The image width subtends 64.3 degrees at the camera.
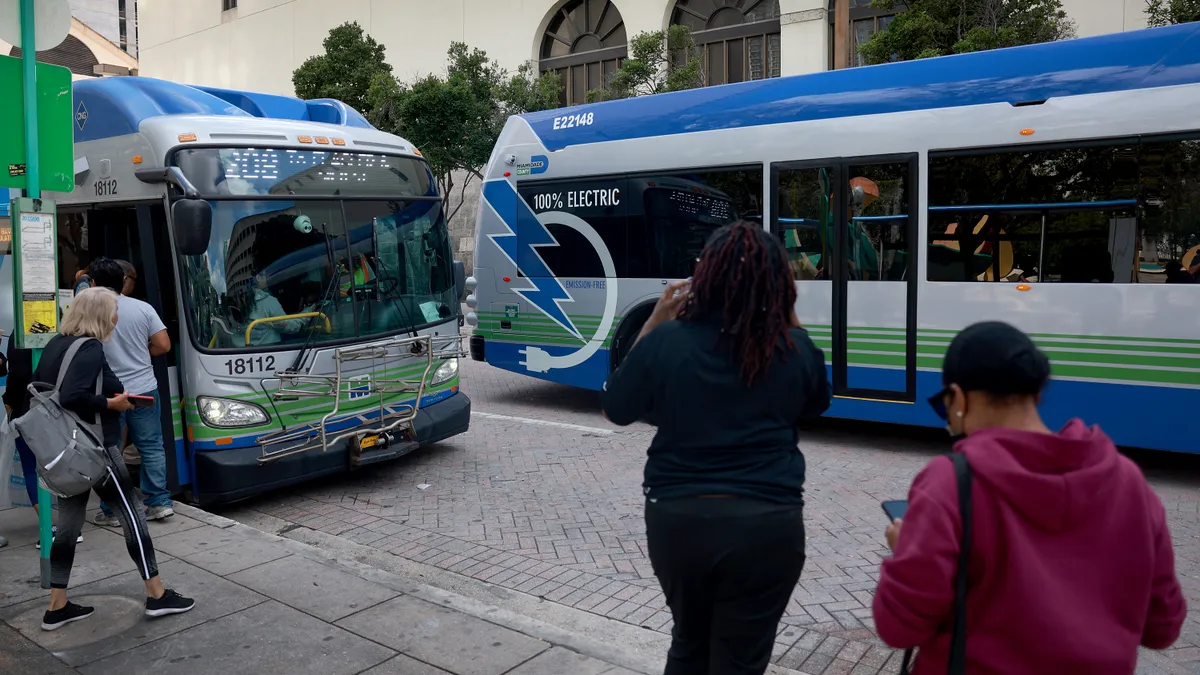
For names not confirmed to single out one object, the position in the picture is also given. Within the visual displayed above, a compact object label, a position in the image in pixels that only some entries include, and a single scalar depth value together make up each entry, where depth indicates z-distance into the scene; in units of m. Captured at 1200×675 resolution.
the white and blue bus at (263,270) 6.52
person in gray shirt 6.02
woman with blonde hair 4.54
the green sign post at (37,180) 4.82
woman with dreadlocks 2.60
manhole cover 4.41
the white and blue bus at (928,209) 7.10
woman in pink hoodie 1.91
